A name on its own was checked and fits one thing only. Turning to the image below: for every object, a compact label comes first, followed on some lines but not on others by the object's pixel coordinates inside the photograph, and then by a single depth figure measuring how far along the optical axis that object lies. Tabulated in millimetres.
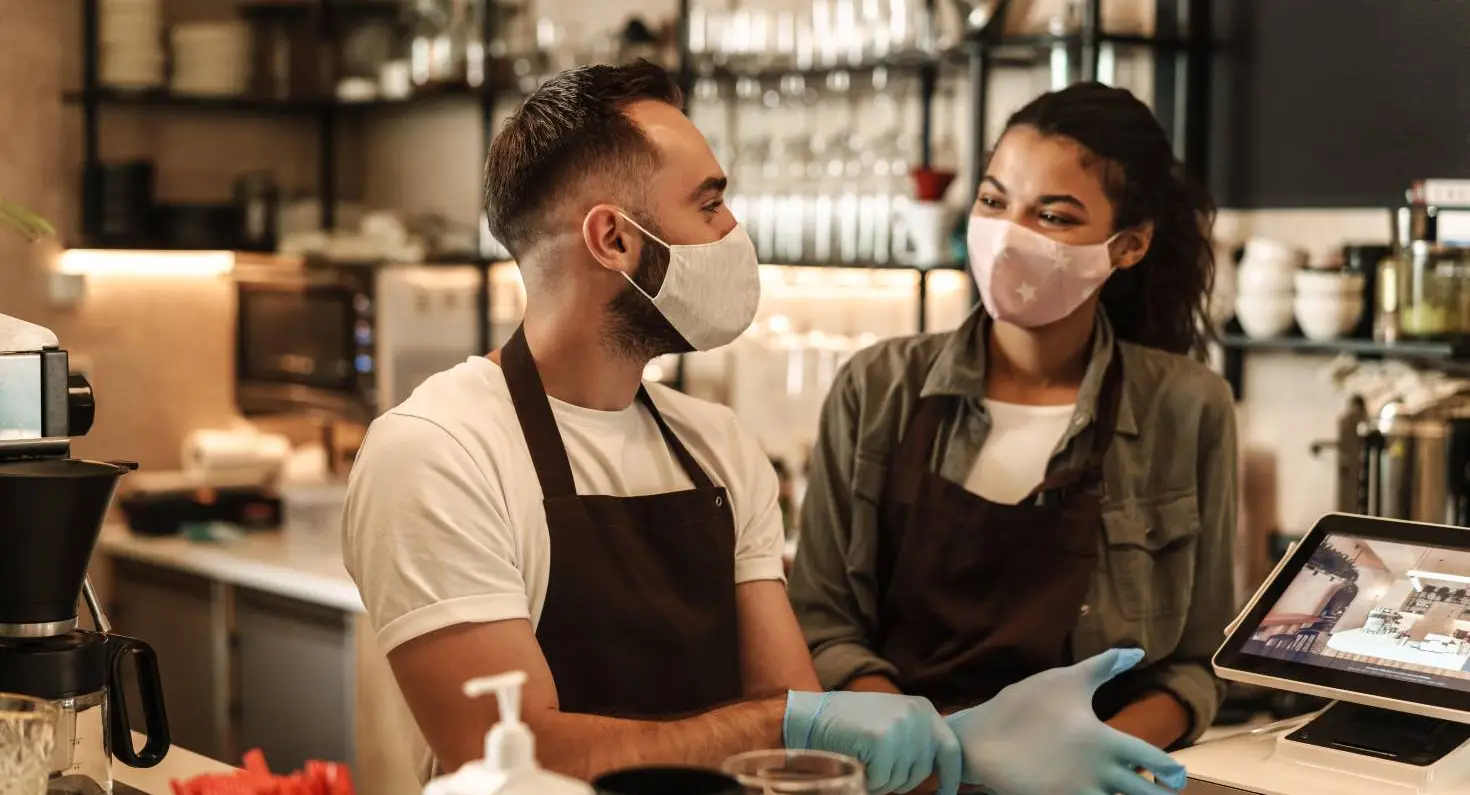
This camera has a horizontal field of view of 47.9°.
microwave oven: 4762
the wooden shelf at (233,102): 4922
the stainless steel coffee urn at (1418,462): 2877
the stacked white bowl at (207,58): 5137
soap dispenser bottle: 1097
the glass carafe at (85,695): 1664
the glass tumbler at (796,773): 1270
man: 1702
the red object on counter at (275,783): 1622
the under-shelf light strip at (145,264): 4980
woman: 2271
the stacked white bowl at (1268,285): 3309
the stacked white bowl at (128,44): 4938
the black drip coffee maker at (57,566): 1644
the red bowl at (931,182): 3779
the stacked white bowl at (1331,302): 3193
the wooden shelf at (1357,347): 3012
